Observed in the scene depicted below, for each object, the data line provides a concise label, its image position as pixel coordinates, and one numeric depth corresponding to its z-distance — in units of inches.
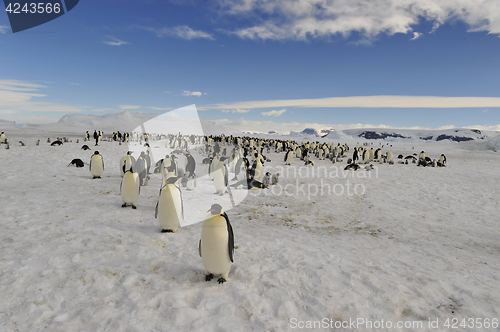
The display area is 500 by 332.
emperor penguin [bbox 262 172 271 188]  436.3
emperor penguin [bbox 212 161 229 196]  359.3
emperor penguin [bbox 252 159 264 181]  506.6
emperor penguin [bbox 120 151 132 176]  371.2
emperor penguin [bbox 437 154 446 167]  716.2
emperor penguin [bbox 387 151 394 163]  832.3
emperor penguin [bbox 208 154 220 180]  440.4
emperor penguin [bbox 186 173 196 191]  394.6
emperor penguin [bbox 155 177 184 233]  201.9
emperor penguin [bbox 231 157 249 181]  475.5
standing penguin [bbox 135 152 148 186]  389.4
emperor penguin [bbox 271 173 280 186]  457.1
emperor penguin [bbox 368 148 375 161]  896.8
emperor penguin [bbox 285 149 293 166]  715.3
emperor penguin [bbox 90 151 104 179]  405.4
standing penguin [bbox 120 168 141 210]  259.6
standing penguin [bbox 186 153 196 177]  467.2
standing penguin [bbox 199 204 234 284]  141.1
